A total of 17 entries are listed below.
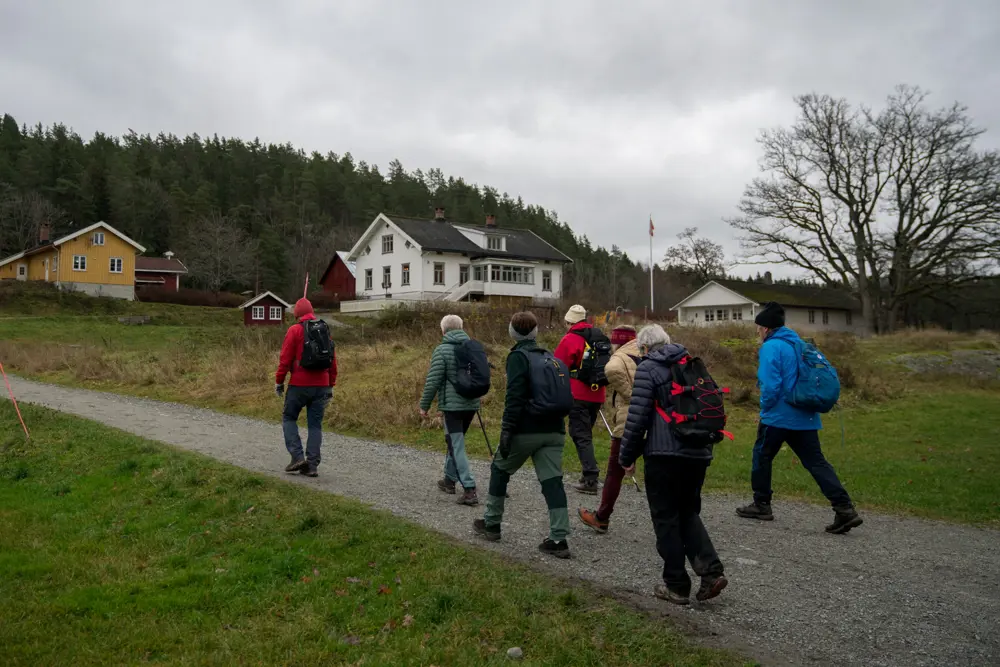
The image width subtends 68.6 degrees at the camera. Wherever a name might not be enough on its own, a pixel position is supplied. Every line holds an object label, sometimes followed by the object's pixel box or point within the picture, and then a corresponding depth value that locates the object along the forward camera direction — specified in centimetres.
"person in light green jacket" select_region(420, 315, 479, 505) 742
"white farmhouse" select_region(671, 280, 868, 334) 5631
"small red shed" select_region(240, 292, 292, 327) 4548
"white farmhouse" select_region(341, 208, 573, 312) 5066
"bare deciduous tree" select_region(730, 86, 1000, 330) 4141
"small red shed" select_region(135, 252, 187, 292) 6481
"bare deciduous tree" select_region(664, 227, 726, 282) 7344
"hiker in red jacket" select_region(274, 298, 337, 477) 825
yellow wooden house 5269
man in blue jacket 675
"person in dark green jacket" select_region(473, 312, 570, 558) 559
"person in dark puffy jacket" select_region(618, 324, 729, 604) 475
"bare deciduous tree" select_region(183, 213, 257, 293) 6488
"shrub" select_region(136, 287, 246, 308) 5562
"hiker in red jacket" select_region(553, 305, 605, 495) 782
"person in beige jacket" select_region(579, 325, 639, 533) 638
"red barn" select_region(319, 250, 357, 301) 6388
